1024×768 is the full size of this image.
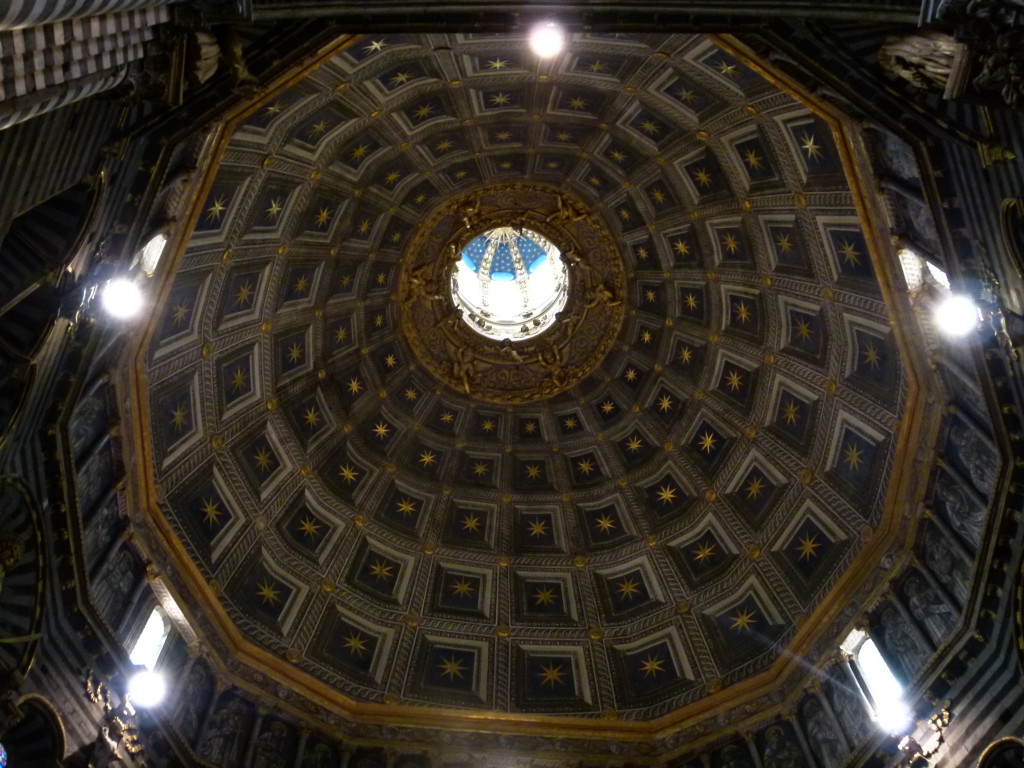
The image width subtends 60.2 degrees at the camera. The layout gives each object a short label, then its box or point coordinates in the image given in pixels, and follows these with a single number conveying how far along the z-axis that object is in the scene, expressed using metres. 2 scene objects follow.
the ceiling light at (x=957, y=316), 15.83
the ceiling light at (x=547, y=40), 14.76
